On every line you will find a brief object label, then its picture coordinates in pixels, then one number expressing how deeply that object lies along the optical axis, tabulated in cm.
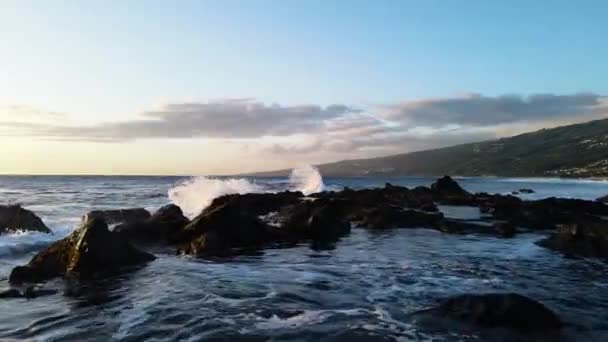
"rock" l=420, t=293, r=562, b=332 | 1121
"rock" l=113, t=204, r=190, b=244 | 2461
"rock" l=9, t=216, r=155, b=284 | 1653
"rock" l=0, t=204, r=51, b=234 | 2780
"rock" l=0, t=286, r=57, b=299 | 1386
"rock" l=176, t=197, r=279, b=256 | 2261
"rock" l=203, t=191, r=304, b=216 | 3834
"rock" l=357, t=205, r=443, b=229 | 3216
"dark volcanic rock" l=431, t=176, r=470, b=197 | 5709
